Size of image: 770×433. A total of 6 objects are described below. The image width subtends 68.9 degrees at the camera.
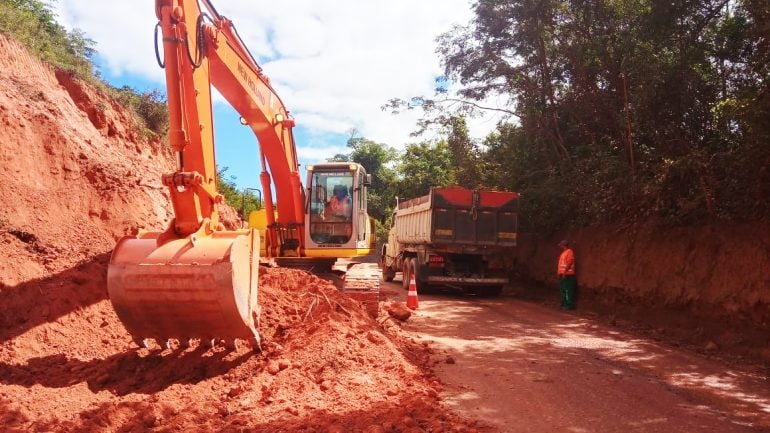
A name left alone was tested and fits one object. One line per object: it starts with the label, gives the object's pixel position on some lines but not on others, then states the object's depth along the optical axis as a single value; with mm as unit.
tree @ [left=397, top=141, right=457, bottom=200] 29609
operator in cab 11070
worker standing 12312
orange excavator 5176
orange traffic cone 11398
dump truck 13984
